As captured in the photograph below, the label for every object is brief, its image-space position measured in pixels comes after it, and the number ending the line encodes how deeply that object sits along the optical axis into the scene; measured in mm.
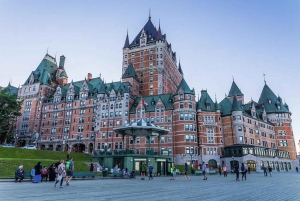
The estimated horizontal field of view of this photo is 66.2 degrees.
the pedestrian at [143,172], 30156
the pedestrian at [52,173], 25484
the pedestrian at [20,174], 22953
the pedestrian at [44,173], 24984
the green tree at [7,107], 67812
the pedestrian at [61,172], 17112
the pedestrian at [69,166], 21519
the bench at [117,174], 34219
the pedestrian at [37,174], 22812
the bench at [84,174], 28344
